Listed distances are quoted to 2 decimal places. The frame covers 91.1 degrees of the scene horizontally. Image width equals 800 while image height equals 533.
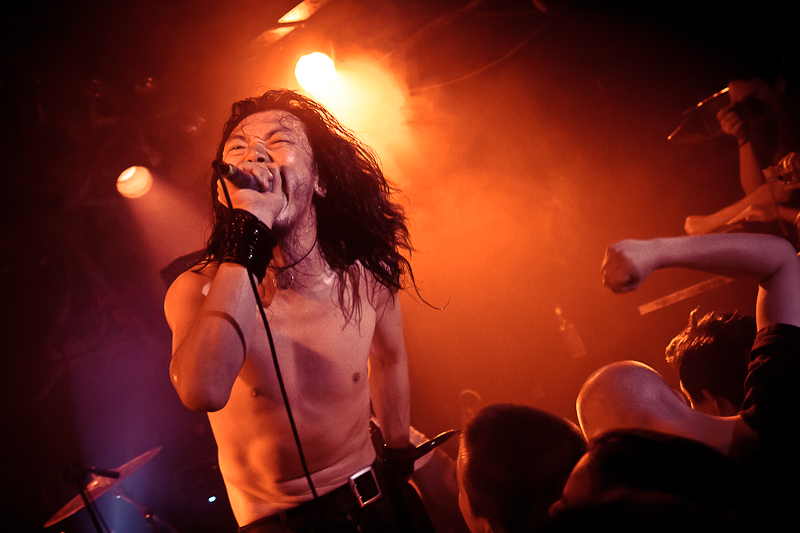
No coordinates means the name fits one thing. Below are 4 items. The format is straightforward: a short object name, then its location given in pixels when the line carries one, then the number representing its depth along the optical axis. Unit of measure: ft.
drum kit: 10.92
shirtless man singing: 3.83
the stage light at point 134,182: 12.84
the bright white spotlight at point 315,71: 12.28
